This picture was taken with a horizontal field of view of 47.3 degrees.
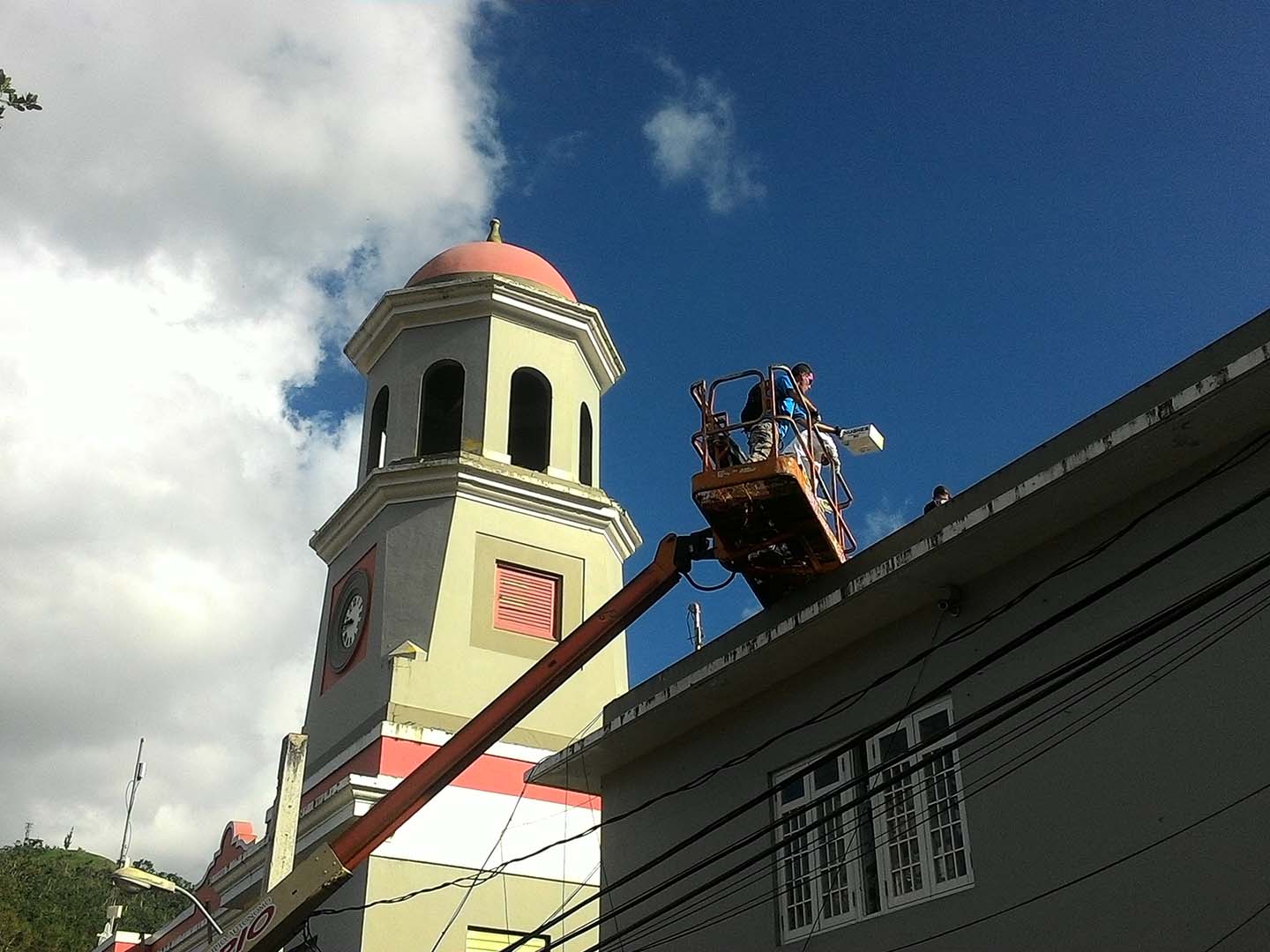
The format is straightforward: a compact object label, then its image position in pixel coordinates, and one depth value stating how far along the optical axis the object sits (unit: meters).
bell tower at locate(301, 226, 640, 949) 22.62
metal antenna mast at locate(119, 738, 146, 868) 29.64
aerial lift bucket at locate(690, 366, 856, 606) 13.30
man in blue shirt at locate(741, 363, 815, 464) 13.59
